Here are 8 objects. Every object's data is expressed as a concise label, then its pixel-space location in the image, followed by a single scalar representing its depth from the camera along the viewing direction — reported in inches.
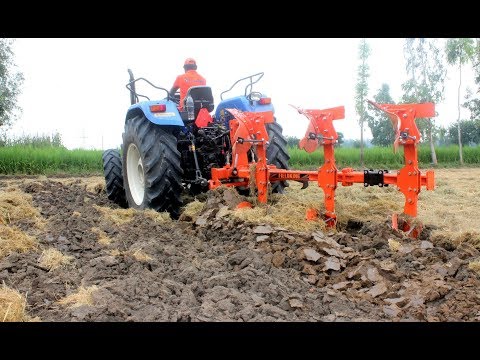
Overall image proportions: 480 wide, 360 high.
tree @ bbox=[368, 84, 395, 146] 1616.6
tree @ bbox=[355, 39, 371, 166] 1079.0
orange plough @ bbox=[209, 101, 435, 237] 190.4
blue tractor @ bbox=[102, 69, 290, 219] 249.9
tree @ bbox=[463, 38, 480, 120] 1178.6
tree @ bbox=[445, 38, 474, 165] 1034.1
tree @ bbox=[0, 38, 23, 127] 1065.0
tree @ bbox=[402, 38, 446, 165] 1192.8
